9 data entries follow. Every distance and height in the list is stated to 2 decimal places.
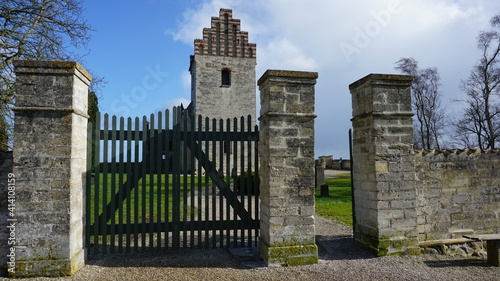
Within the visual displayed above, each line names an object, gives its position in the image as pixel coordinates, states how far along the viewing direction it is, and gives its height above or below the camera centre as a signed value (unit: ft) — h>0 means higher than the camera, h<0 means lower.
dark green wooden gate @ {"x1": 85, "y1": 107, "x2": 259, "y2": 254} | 16.42 -0.79
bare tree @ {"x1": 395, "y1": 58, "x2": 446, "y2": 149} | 78.84 +13.71
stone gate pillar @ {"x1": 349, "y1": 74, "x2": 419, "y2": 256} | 17.15 -0.42
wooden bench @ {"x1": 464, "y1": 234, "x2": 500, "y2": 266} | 16.66 -4.66
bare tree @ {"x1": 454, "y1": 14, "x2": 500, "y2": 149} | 64.34 +12.03
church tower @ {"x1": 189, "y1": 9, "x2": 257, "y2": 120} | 74.90 +21.39
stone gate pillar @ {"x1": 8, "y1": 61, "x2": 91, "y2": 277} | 14.14 -0.22
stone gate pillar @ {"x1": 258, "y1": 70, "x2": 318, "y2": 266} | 15.62 -0.43
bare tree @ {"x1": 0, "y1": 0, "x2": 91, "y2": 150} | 30.58 +12.83
